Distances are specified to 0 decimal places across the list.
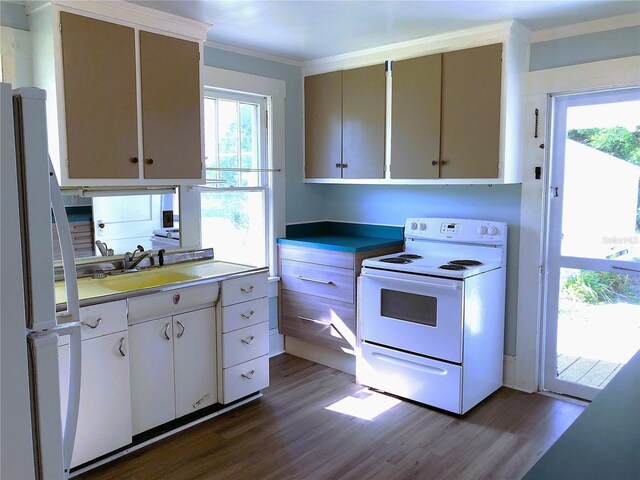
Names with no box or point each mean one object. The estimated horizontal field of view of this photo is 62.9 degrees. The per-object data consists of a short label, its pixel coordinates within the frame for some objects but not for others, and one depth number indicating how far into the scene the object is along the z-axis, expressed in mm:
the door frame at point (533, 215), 3111
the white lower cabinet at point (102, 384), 2395
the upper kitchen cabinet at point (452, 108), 3094
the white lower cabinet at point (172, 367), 2668
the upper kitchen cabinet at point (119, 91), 2564
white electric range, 3004
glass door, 3031
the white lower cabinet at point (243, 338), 3041
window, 3588
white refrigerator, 1180
